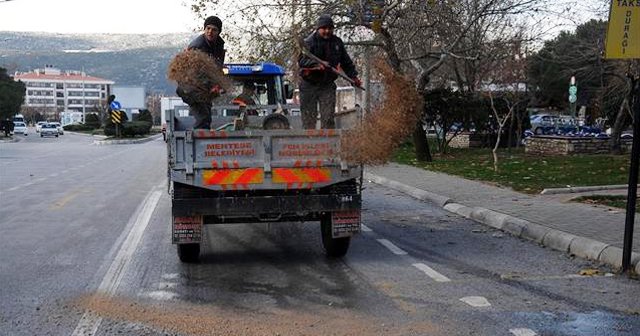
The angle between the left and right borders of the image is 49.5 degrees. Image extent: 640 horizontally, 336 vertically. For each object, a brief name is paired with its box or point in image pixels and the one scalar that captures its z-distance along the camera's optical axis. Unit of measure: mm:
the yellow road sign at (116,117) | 53666
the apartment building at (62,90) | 168500
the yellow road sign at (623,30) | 7227
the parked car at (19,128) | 75688
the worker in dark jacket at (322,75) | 8672
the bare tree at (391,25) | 18891
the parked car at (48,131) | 68500
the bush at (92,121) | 92725
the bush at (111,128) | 58800
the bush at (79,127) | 91500
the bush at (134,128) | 57375
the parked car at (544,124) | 46688
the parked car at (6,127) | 62094
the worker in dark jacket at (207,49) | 8352
